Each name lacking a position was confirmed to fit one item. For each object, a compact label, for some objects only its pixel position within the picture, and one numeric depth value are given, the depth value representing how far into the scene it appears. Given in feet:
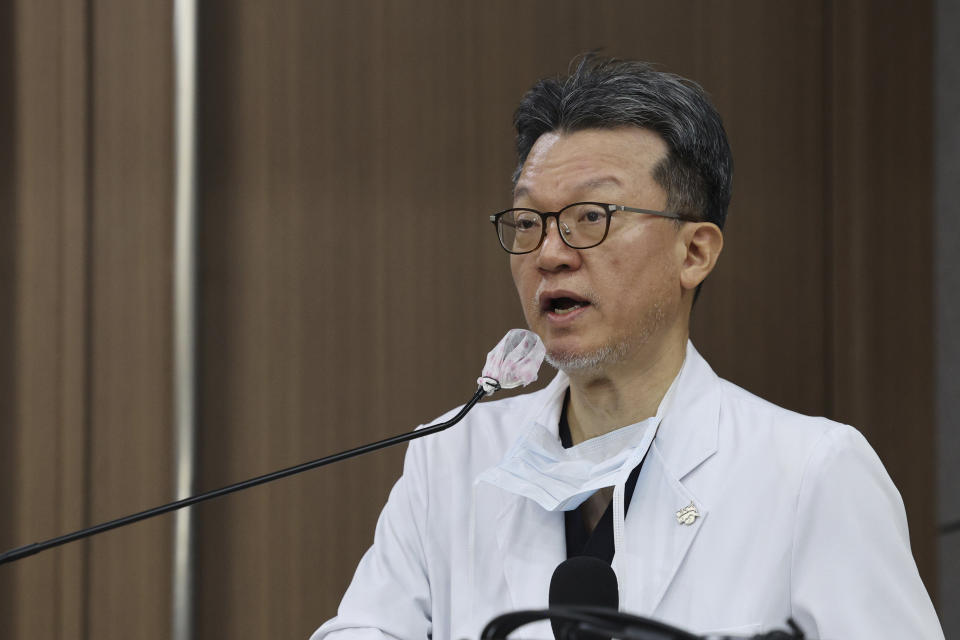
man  12.50
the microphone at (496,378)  12.11
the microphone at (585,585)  12.28
